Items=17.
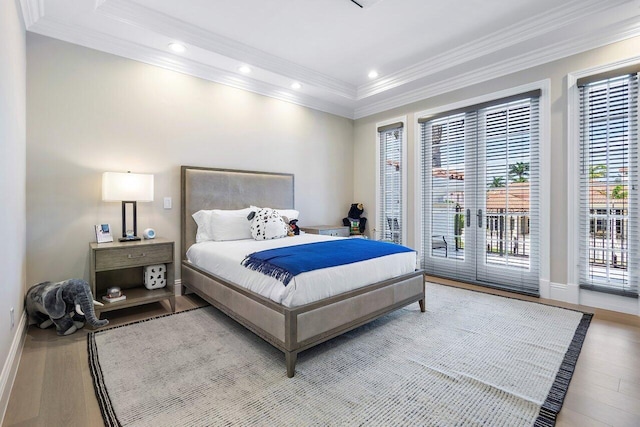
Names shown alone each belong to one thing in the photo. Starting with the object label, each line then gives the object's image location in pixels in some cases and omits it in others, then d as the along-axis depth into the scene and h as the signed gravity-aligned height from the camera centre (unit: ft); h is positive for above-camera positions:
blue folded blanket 6.98 -1.18
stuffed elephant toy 8.16 -2.54
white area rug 5.21 -3.41
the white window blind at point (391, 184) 16.22 +1.47
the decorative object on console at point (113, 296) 9.30 -2.60
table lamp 9.48 +0.71
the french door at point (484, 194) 11.85 +0.69
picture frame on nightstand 9.79 -0.73
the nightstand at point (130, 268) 8.94 -1.76
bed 6.63 -2.24
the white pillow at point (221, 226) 11.62 -0.57
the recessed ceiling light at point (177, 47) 10.61 +5.77
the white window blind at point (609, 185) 9.68 +0.84
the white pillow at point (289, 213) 13.84 -0.11
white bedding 6.77 -1.63
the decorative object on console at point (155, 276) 10.43 -2.24
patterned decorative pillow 11.74 -0.59
